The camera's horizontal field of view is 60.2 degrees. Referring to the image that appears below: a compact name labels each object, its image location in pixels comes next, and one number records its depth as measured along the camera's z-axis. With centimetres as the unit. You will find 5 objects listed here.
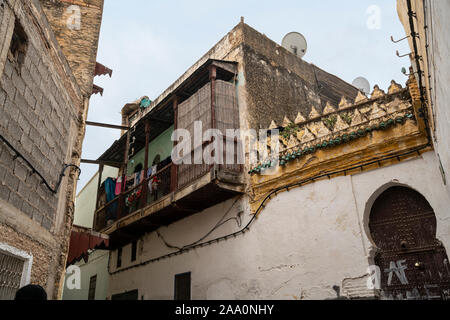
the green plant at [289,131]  858
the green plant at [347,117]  766
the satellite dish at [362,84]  1392
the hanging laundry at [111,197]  1253
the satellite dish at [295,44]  1319
